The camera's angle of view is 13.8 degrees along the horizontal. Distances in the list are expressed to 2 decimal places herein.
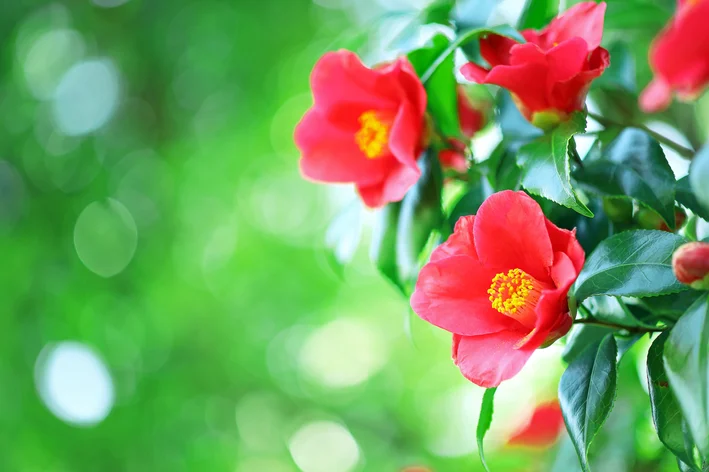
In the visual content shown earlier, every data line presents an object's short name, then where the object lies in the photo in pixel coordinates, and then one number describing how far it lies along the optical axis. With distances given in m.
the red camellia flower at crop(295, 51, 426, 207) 1.14
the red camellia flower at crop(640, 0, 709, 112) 1.07
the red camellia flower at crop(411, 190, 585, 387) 1.06
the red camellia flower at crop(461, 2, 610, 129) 1.10
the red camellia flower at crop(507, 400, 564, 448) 1.72
